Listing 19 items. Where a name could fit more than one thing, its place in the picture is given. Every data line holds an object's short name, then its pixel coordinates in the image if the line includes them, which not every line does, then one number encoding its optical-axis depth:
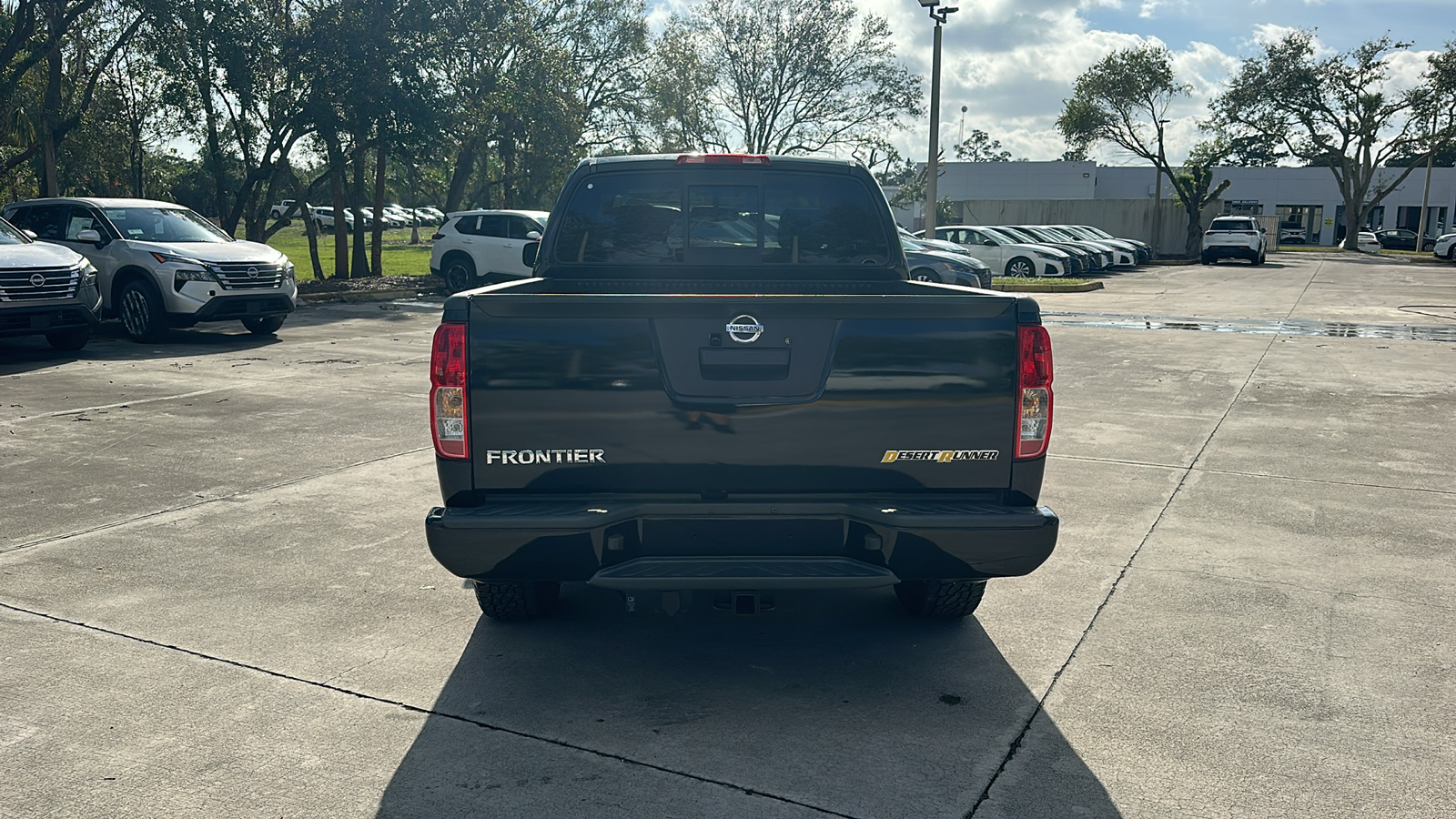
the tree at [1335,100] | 55.91
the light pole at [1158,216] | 57.62
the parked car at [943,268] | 21.25
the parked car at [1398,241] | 69.50
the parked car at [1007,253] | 29.61
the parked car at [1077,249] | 32.05
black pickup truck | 3.73
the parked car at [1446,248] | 46.03
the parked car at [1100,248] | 35.50
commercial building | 77.06
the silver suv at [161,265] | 13.98
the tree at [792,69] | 44.25
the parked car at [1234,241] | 43.53
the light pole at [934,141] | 23.44
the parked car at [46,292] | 12.12
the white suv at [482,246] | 23.06
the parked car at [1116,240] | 40.38
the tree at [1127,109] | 54.09
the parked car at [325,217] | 64.31
